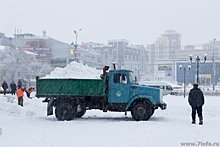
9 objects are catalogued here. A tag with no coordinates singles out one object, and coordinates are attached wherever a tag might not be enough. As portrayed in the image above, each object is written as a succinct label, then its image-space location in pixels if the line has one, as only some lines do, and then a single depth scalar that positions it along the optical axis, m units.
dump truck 14.62
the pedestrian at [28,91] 26.96
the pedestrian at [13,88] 30.84
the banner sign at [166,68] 116.59
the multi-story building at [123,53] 127.44
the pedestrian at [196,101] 13.29
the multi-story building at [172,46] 181.11
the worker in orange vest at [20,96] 19.86
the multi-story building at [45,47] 97.69
